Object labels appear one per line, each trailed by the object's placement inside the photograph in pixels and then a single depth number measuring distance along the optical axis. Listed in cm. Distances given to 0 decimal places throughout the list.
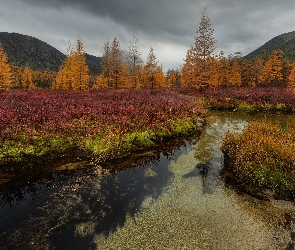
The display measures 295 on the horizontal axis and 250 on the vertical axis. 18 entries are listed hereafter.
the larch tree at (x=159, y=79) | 5259
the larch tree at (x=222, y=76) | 5847
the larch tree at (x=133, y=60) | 5555
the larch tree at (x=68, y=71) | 4186
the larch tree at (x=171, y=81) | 8306
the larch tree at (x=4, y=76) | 3616
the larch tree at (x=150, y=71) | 4799
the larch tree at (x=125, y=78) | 5328
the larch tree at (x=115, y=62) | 4991
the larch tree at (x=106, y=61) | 5605
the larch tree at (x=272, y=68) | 5936
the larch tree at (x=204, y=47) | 4003
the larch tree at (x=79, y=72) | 3988
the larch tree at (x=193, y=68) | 4100
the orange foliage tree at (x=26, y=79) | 7573
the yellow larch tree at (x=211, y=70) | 4028
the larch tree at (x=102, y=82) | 5488
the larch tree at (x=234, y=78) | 5913
